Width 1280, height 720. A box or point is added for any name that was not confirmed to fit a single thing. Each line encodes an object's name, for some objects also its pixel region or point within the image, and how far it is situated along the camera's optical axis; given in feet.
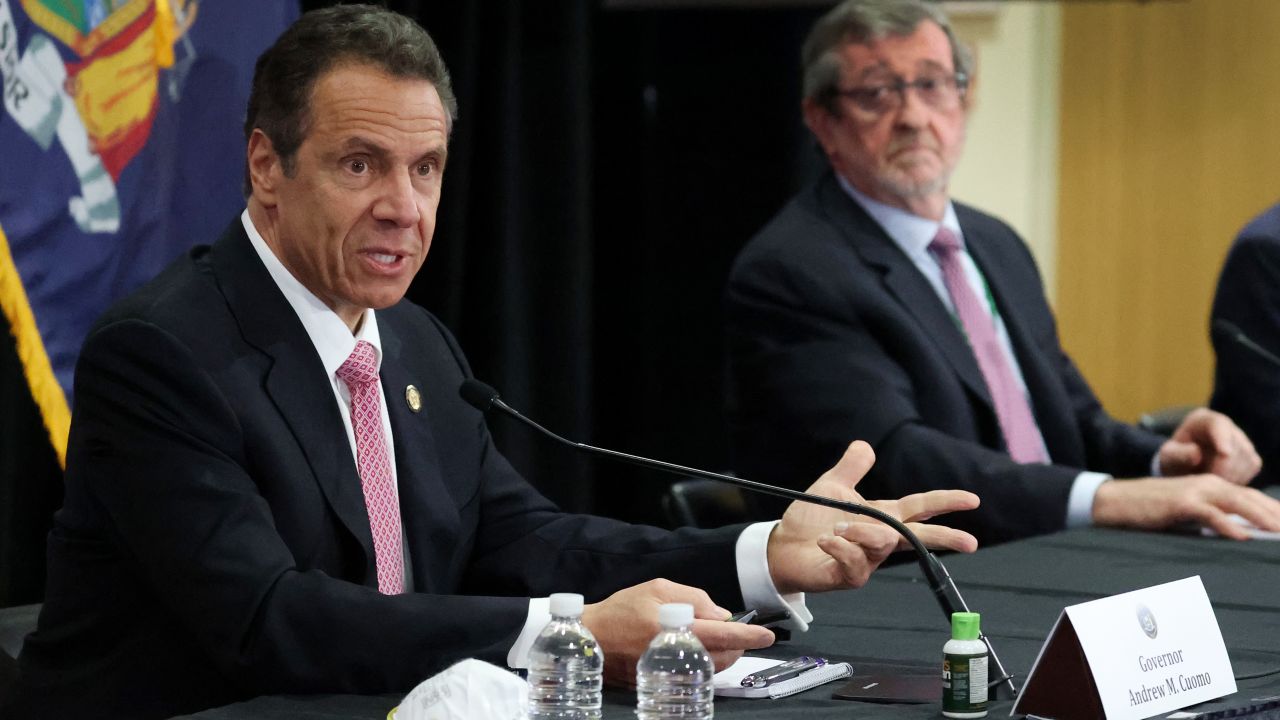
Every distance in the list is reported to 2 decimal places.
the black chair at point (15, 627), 20.70
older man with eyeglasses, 24.21
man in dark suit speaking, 19.76
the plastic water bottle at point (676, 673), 19.02
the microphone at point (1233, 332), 24.46
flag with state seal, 22.29
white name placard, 19.10
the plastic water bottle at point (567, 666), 19.03
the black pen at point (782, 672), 19.52
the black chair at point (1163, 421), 31.06
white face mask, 18.77
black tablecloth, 19.36
